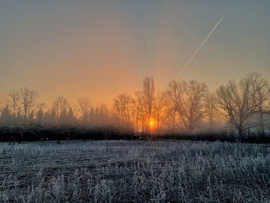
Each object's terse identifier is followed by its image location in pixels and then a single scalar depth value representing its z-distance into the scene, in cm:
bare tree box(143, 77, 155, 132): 5566
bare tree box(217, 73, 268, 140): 4441
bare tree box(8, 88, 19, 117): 5512
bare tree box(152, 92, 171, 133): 6084
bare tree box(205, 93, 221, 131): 5512
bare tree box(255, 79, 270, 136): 4460
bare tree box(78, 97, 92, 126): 7125
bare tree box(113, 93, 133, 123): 7325
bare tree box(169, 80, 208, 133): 5372
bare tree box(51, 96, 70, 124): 5041
